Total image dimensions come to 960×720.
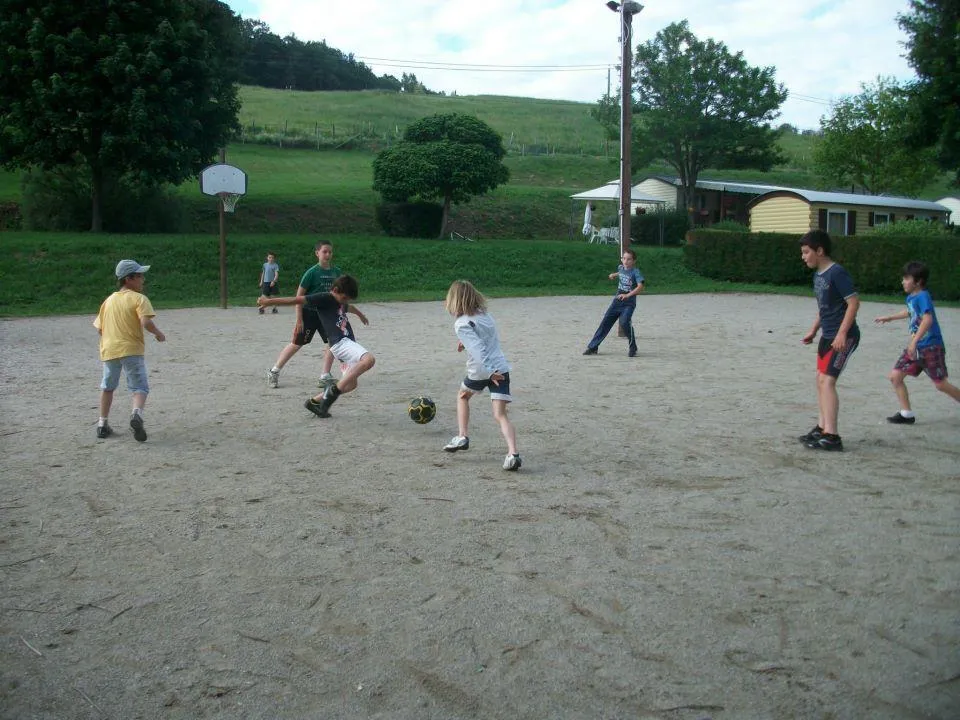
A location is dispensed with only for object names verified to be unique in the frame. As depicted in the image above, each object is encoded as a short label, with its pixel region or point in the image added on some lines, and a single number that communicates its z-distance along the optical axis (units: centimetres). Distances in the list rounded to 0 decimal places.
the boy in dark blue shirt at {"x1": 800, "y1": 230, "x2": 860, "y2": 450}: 758
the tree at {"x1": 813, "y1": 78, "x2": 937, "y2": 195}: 4538
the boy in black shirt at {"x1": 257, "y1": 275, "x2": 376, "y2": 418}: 898
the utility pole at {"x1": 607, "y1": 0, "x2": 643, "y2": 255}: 1808
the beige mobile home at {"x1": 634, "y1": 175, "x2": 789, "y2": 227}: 4869
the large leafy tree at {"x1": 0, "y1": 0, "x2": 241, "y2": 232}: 2711
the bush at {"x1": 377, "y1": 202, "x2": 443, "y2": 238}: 3744
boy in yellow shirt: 812
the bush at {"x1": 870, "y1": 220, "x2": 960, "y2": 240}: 2864
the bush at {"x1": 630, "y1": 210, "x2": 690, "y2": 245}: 4188
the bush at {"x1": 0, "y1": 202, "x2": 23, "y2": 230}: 3216
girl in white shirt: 714
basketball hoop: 2350
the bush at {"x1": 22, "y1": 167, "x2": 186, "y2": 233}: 3103
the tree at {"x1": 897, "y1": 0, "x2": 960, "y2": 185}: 2152
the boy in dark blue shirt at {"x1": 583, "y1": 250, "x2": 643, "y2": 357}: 1402
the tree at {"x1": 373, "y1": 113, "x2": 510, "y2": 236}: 3588
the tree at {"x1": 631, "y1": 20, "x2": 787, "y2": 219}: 4769
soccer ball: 830
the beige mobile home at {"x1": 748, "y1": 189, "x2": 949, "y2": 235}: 3850
